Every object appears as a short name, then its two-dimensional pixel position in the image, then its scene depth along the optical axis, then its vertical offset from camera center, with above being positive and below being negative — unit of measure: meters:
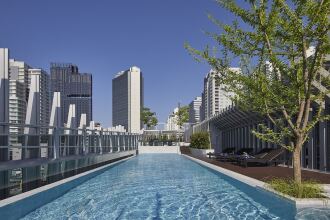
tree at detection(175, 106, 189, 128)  64.94 +3.10
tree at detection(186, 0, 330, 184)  8.02 +1.81
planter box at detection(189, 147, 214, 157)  28.34 -1.40
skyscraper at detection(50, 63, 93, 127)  189.00 +8.28
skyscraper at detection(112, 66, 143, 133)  172.00 +15.58
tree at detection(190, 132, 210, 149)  31.01 -0.55
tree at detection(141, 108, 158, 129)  75.69 +2.88
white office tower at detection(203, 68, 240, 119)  153.27 +12.82
